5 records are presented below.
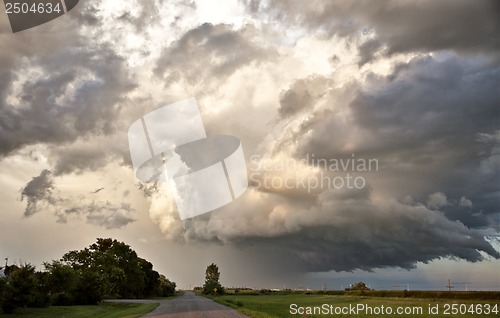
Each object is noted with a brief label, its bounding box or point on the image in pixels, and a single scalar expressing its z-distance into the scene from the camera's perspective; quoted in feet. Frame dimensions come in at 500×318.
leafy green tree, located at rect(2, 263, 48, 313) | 128.57
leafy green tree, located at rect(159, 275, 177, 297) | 419.95
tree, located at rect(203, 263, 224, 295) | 506.48
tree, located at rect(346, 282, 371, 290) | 505.86
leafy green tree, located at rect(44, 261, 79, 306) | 183.01
